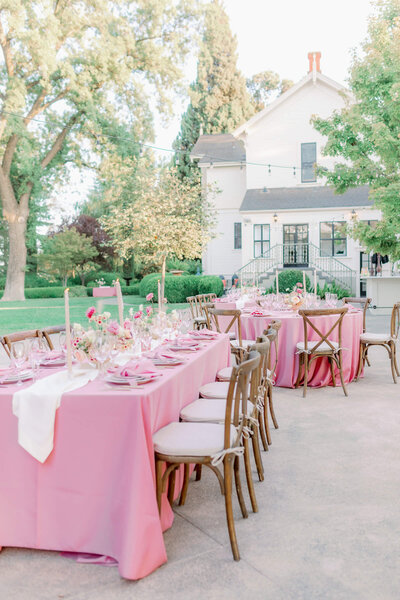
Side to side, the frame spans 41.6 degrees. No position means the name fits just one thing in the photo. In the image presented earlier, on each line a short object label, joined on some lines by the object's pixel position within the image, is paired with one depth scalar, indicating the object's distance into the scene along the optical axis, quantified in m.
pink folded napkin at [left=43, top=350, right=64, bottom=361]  4.18
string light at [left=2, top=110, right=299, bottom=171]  24.49
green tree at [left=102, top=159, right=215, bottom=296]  20.92
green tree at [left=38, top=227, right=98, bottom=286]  32.72
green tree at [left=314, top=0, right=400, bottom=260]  12.85
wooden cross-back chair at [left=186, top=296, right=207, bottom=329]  9.81
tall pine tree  39.44
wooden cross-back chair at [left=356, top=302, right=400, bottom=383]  7.48
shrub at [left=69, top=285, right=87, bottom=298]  29.80
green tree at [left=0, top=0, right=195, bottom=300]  23.80
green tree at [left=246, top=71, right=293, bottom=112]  45.50
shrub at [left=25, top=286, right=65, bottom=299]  31.28
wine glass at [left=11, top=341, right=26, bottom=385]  3.65
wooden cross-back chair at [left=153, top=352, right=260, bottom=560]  2.99
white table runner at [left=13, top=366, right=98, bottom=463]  2.96
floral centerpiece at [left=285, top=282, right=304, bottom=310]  7.74
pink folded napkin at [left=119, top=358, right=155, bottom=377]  3.39
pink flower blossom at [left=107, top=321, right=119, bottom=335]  3.85
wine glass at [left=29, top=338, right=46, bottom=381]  3.65
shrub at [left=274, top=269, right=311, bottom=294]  20.94
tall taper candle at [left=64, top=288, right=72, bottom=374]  3.36
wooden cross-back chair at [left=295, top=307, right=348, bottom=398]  6.52
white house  23.72
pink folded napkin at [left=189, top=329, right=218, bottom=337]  5.44
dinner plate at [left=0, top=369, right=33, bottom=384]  3.36
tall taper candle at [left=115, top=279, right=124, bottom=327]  3.80
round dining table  7.18
